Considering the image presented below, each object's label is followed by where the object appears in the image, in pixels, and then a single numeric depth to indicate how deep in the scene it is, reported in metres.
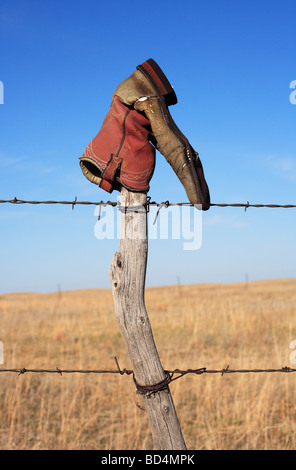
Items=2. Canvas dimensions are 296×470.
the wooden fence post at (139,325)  2.04
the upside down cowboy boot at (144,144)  2.09
